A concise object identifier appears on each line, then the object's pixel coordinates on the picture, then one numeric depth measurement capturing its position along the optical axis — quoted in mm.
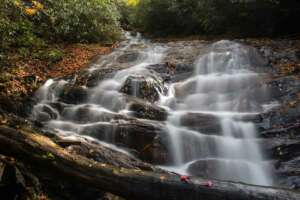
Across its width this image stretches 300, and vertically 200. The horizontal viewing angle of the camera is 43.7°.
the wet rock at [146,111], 8069
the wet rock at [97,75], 10232
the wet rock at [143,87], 9211
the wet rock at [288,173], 5947
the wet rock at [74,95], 9444
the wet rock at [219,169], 6457
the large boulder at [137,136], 6980
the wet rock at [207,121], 7443
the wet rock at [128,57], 12102
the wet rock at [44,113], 8648
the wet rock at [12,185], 4562
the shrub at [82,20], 13789
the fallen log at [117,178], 3996
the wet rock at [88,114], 8070
